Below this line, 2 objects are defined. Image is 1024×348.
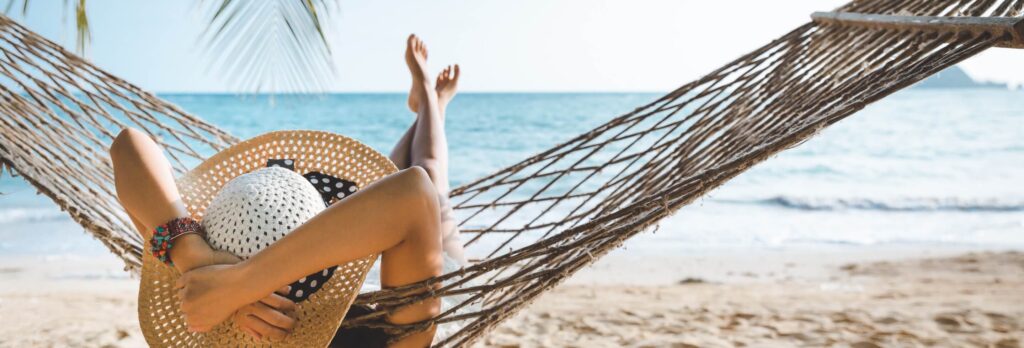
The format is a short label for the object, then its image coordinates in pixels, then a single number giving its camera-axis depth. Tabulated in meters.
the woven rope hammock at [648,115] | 1.11
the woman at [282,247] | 0.92
